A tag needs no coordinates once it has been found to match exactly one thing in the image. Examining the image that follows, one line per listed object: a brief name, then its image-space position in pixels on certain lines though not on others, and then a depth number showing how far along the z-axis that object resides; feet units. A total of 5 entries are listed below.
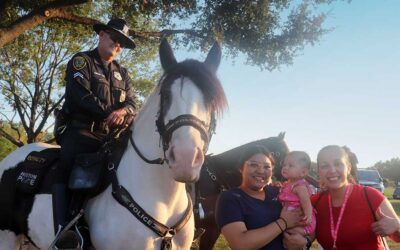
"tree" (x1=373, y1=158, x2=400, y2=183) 393.09
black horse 22.48
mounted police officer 13.16
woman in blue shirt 11.12
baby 11.58
